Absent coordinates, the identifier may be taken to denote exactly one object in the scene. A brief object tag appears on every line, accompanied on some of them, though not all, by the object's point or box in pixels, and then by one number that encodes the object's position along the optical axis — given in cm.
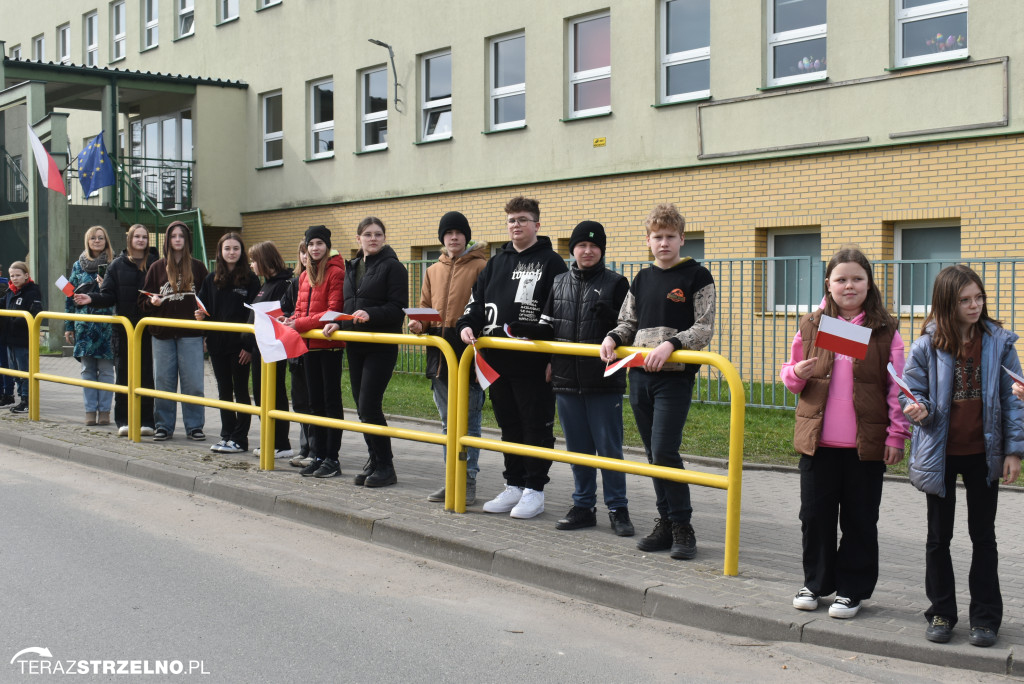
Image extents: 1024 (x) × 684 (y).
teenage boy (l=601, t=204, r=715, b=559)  566
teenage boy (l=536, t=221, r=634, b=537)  614
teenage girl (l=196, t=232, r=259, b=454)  927
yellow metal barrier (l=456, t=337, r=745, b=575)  537
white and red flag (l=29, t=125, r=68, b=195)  1655
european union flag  2094
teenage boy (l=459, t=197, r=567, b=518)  655
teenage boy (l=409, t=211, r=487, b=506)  706
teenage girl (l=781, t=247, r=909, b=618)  473
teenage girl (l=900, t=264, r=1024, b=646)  445
